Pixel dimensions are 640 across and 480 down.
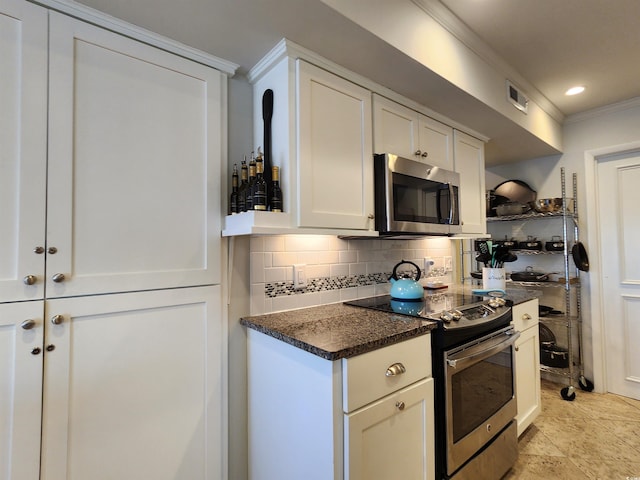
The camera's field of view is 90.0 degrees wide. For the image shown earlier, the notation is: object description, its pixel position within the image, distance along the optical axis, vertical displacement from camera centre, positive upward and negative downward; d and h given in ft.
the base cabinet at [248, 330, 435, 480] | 3.53 -2.07
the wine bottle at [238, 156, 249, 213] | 4.66 +0.87
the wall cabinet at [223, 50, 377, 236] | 4.59 +1.48
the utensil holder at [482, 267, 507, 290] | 7.59 -0.80
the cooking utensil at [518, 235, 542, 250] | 9.81 -0.03
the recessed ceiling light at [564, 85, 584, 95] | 8.05 +3.91
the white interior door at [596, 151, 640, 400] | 8.89 -0.71
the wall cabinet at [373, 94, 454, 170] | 5.73 +2.20
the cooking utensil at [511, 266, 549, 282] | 9.63 -0.99
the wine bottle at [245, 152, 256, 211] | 4.44 +0.87
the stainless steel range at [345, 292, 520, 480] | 4.59 -2.20
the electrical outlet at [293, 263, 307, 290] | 5.59 -0.51
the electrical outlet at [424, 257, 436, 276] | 8.30 -0.50
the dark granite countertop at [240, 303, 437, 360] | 3.63 -1.12
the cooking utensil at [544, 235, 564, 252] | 9.32 -0.04
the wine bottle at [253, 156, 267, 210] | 4.31 +0.76
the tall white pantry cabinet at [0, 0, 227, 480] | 3.39 -0.08
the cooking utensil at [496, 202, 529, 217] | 9.82 +1.10
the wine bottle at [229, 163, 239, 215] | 4.78 +0.82
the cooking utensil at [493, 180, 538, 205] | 10.48 +1.77
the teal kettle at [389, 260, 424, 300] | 6.22 -0.87
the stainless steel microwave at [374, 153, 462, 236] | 5.53 +0.90
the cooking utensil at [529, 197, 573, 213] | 9.48 +1.15
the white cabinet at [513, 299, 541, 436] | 6.60 -2.61
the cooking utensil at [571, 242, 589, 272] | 9.34 -0.40
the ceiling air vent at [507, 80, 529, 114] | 7.16 +3.39
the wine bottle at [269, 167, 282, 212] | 4.54 +0.79
